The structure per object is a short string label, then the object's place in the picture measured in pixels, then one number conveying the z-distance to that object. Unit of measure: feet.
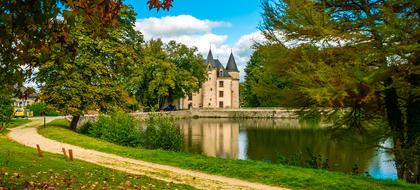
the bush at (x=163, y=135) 73.31
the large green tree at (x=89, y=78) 93.50
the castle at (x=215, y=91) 282.77
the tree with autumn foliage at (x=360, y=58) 39.52
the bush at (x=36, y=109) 164.74
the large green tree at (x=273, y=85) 54.70
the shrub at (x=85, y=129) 98.53
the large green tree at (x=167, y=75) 197.26
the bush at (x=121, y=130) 78.37
